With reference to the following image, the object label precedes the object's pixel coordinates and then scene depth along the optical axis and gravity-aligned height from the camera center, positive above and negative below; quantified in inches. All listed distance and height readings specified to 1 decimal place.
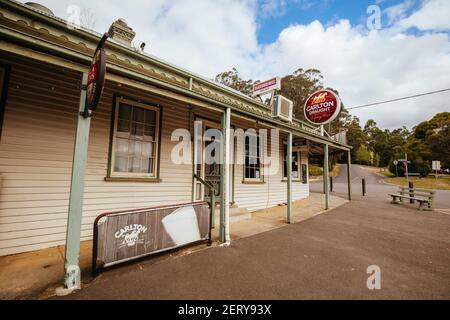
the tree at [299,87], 1090.7 +478.7
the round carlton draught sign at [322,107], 353.7 +126.0
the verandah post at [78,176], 96.9 -2.0
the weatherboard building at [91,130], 119.6 +33.3
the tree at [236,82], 1053.2 +478.1
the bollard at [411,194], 376.2 -29.1
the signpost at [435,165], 783.7 +53.4
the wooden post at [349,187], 416.3 -21.0
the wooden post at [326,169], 321.4 +12.6
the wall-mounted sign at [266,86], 327.9 +149.3
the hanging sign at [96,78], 88.7 +42.6
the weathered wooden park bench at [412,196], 323.6 -32.3
